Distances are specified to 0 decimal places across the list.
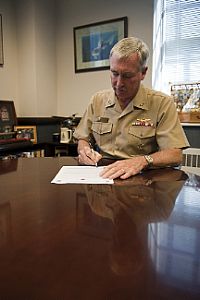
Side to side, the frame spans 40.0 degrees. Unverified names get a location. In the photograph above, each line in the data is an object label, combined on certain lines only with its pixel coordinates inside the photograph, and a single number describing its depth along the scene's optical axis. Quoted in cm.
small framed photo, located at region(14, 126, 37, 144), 279
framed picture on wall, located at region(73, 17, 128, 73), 286
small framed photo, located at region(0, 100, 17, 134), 279
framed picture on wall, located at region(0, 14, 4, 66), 290
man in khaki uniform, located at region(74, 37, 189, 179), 143
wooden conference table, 42
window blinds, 256
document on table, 107
